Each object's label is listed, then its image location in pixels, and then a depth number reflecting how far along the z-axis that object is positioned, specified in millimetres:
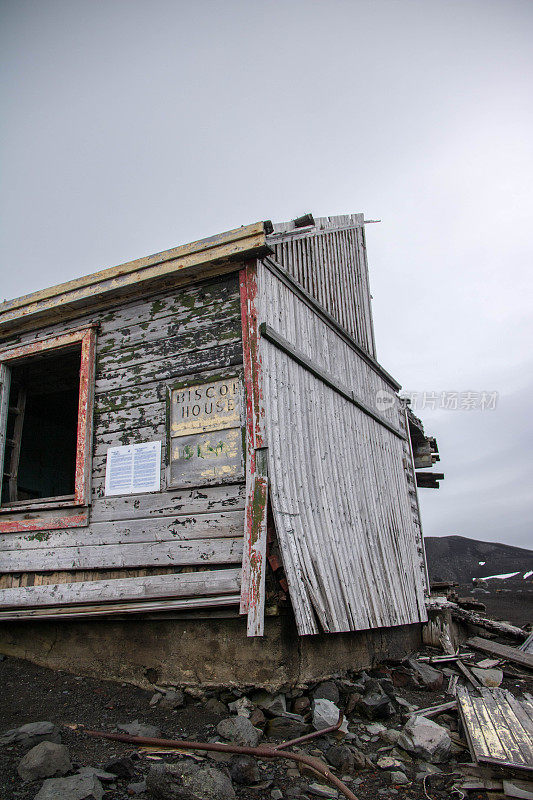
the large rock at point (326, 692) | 4946
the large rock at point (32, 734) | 3895
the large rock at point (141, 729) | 4359
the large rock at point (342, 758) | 4105
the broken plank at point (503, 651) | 8279
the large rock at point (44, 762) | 3400
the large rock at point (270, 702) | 4668
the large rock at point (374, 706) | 5109
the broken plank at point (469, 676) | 6929
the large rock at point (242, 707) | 4621
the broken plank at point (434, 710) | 5375
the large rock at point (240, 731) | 4148
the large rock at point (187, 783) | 3160
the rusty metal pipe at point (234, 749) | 3785
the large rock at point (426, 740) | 4414
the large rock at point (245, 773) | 3611
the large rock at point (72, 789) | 3092
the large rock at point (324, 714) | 4570
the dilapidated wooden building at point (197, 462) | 5125
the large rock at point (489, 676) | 7086
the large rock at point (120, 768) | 3521
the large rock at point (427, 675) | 6554
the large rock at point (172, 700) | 4934
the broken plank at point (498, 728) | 4016
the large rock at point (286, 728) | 4441
